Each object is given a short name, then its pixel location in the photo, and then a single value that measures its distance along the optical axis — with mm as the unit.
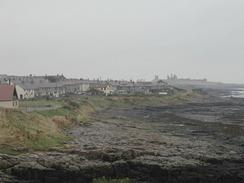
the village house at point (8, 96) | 67000
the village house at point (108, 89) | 173150
